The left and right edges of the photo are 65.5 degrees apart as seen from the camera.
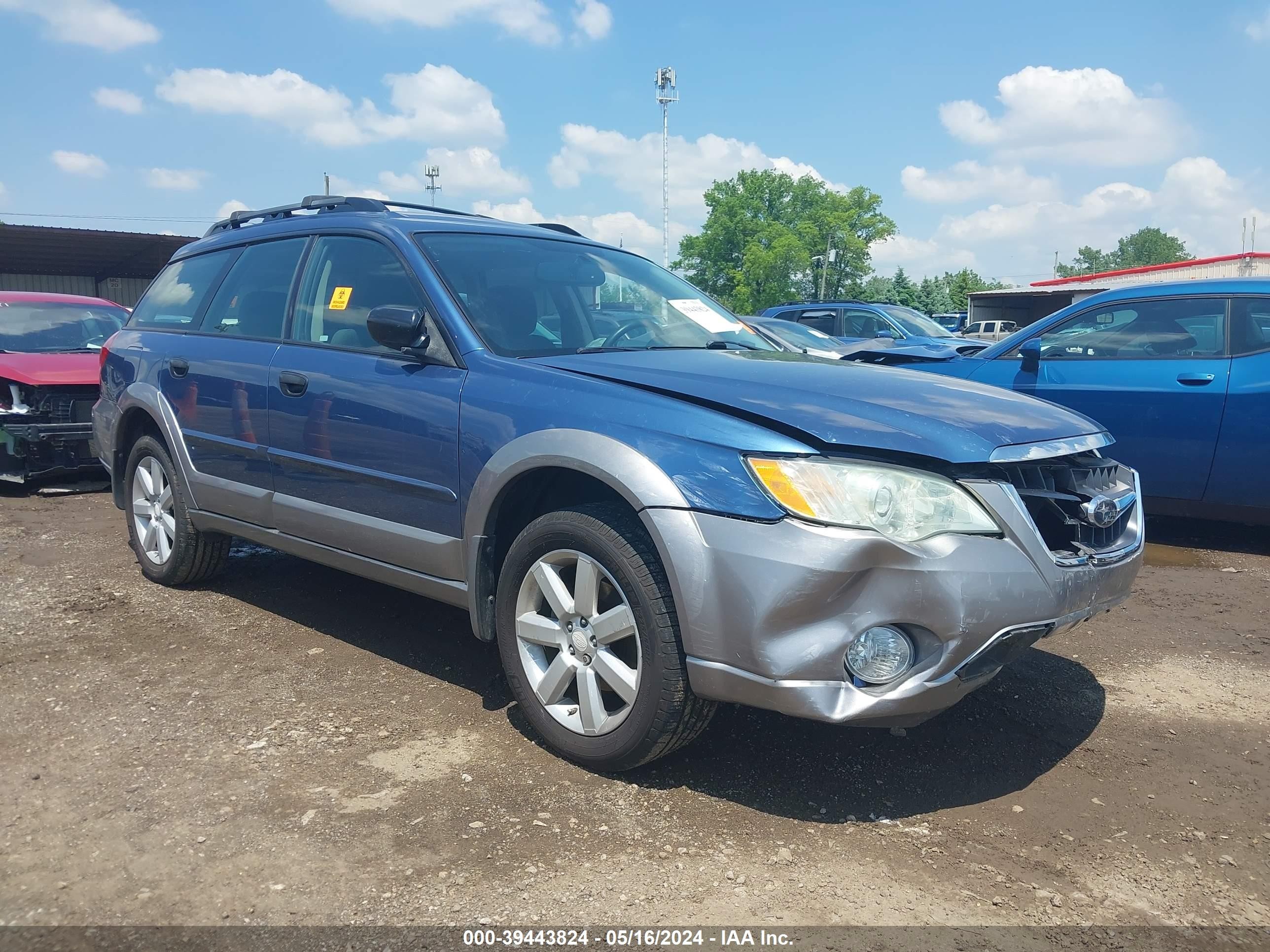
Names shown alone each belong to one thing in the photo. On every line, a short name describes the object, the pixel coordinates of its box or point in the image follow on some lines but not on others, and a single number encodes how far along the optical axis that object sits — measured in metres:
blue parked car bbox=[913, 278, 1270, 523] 5.71
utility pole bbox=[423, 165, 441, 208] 73.62
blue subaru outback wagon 2.60
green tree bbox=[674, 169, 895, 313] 79.50
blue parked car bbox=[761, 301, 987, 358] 14.24
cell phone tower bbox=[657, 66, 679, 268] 64.12
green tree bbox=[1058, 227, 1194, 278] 128.75
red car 7.36
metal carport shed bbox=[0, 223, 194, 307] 24.36
